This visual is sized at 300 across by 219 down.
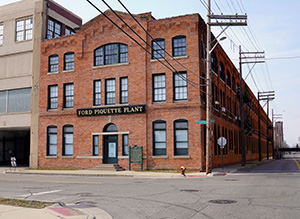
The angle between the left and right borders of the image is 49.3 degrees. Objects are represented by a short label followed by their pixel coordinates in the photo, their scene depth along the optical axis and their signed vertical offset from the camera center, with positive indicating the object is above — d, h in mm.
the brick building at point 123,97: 26047 +3564
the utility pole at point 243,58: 33750 +9614
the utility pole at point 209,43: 22516 +6815
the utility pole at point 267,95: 59688 +7865
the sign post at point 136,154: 26312 -1303
